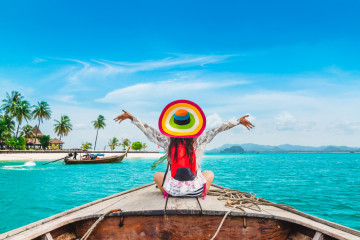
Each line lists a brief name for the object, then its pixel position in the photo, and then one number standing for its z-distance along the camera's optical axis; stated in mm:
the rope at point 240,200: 2971
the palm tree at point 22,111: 46219
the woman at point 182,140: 3084
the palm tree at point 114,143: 76375
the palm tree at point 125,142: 77688
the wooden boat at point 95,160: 34000
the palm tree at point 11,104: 46353
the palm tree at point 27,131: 53250
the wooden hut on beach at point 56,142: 58284
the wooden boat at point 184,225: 2650
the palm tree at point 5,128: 42494
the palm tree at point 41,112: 52656
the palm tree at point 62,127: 59031
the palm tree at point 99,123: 67688
